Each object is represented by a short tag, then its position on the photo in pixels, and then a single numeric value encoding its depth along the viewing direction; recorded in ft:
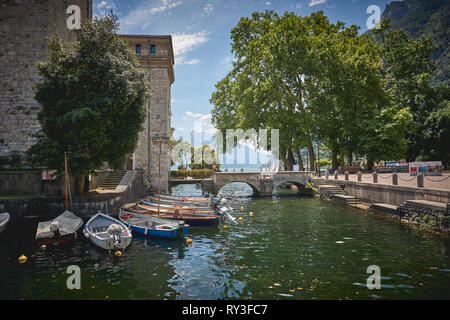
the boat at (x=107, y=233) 39.04
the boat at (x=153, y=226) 46.29
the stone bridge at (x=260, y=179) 106.32
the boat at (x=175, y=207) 60.39
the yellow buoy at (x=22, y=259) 35.13
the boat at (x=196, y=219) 55.06
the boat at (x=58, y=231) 41.81
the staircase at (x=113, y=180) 82.12
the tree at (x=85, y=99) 57.47
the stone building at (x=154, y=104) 97.55
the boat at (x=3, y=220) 48.10
